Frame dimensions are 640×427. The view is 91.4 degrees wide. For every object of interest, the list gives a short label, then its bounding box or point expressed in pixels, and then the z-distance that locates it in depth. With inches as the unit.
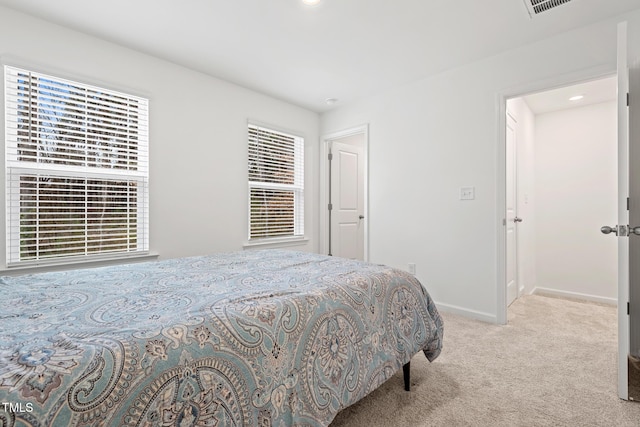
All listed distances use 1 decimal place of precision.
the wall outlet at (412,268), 135.3
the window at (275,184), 146.3
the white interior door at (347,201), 177.9
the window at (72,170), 87.4
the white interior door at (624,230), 63.8
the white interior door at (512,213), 129.3
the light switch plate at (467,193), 117.6
